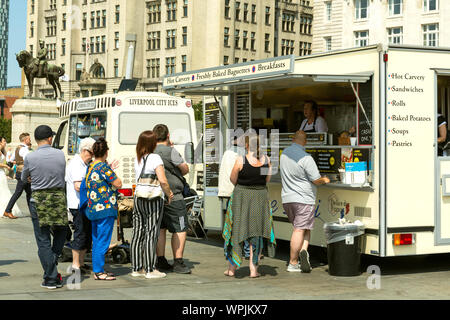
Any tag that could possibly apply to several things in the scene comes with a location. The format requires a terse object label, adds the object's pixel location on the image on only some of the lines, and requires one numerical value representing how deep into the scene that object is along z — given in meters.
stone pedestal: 41.69
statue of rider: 42.50
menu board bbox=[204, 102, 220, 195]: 13.12
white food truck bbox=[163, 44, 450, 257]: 9.57
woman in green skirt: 9.52
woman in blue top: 8.94
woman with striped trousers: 9.16
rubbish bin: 9.61
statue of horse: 42.55
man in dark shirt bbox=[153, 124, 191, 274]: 9.76
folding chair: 13.73
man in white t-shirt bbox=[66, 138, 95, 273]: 9.22
